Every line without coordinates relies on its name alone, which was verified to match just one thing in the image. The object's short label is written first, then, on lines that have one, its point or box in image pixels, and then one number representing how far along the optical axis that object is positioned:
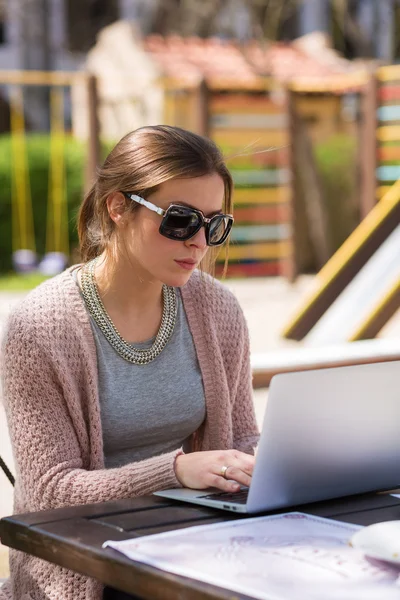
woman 3.68
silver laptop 3.03
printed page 2.49
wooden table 2.61
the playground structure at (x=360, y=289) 12.11
